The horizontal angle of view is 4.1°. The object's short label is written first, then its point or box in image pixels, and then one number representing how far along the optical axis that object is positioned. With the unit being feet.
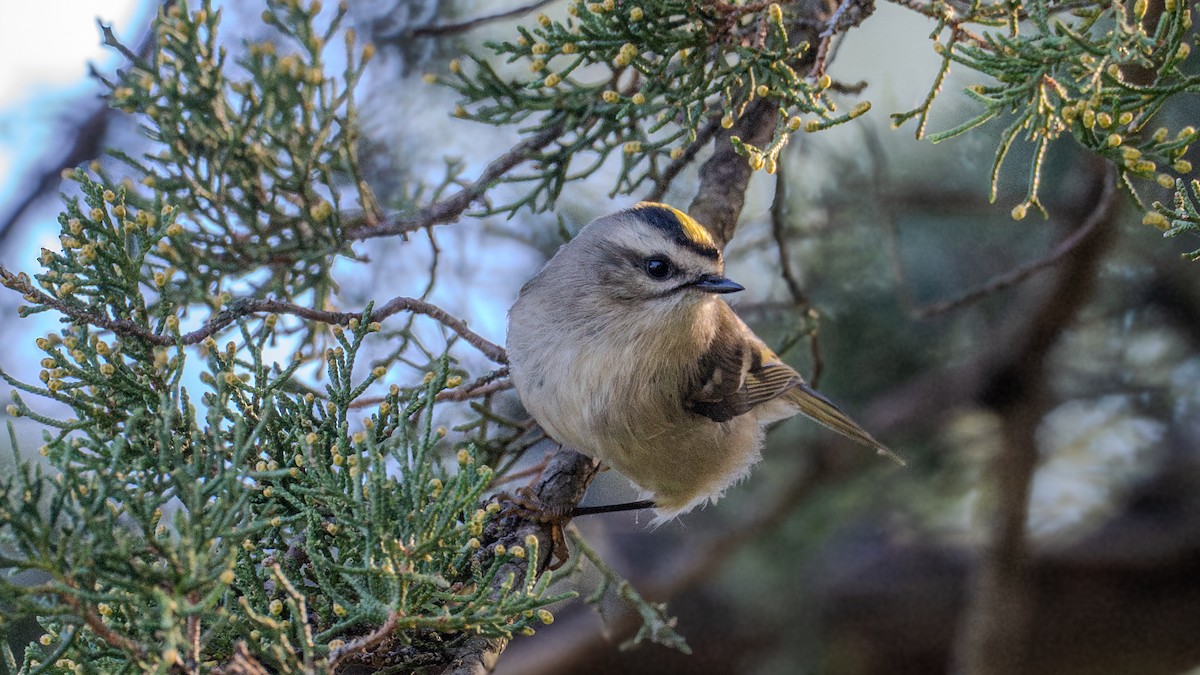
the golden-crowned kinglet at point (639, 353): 8.58
